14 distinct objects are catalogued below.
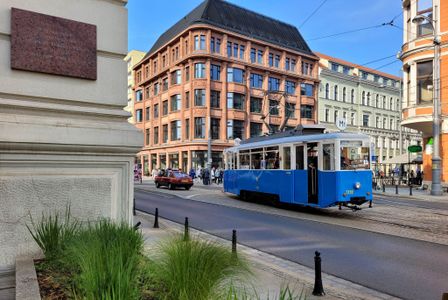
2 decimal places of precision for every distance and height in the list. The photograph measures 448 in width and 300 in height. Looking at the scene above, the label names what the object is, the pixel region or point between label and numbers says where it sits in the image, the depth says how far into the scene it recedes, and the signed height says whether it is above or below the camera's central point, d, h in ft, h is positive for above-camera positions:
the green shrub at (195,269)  10.66 -3.41
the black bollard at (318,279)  17.71 -5.53
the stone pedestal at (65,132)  17.21 +1.37
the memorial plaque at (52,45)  17.97 +5.66
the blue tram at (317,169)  46.01 -1.14
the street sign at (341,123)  65.31 +6.34
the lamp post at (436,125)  80.18 +7.47
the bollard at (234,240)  22.42 -4.79
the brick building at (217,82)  171.83 +39.36
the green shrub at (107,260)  9.62 -2.96
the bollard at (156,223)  36.22 -5.98
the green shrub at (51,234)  15.49 -3.13
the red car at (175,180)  97.55 -5.08
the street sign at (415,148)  104.05 +3.30
